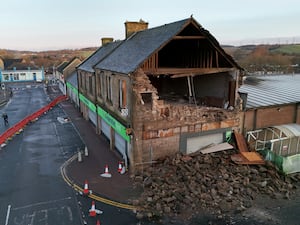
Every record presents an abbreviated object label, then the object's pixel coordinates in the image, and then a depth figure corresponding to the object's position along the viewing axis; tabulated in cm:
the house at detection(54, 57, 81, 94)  4741
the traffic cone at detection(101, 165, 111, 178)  1548
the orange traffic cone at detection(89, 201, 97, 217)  1160
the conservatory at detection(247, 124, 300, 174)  1523
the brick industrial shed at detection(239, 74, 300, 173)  1601
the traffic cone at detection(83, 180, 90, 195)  1342
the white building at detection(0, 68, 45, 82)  7425
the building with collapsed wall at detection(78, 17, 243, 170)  1508
